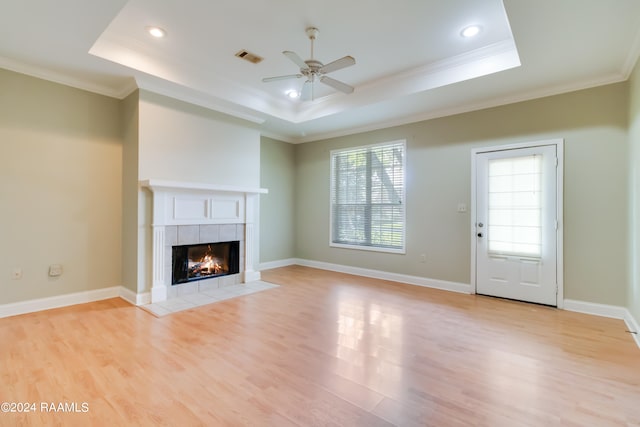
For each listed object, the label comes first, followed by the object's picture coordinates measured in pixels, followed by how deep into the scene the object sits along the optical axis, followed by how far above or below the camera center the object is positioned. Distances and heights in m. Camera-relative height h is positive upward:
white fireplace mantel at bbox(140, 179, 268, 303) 3.79 +0.04
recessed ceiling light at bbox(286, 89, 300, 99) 4.67 +1.97
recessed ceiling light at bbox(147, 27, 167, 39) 3.07 +1.93
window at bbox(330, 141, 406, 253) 5.16 +0.33
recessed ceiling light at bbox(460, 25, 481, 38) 2.95 +1.91
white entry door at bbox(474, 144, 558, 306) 3.74 -0.10
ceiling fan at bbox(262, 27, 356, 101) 2.84 +1.51
